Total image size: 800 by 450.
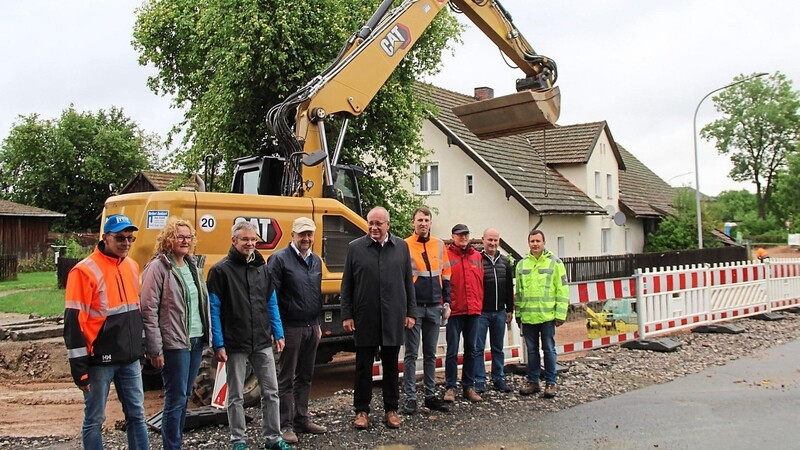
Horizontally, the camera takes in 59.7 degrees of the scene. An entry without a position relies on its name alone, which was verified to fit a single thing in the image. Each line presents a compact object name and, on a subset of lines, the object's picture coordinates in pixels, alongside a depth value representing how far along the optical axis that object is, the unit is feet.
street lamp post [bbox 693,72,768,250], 86.68
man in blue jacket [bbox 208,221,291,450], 18.42
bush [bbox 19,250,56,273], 111.14
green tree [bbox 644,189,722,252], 97.40
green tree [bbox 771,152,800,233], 223.71
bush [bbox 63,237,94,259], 102.37
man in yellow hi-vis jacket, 26.14
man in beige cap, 20.34
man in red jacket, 24.93
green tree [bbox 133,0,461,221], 45.70
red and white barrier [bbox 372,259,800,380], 33.55
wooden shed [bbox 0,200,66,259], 124.88
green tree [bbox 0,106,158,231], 169.89
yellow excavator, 25.54
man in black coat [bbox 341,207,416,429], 21.39
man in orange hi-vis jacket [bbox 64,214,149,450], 15.19
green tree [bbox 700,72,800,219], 240.73
